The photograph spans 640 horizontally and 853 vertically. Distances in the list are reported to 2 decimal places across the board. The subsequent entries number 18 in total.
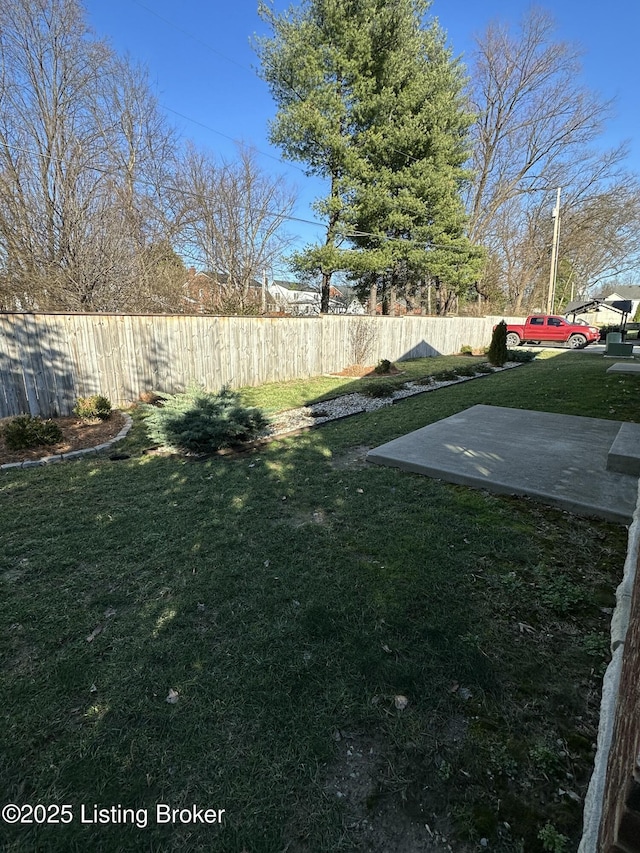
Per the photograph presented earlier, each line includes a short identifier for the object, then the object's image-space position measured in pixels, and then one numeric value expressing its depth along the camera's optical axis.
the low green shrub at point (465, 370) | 11.48
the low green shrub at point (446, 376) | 10.53
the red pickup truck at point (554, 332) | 20.31
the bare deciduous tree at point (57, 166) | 10.13
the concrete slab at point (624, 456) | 3.59
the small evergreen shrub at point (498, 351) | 13.43
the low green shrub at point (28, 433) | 5.01
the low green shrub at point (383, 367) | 12.07
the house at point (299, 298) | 23.05
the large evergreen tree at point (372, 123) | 13.73
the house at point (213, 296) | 17.41
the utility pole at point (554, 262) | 23.28
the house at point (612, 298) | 46.49
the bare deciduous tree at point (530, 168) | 23.88
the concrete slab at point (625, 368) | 9.80
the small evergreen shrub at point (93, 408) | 6.33
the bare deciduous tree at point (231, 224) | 17.12
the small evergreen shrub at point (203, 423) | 5.01
